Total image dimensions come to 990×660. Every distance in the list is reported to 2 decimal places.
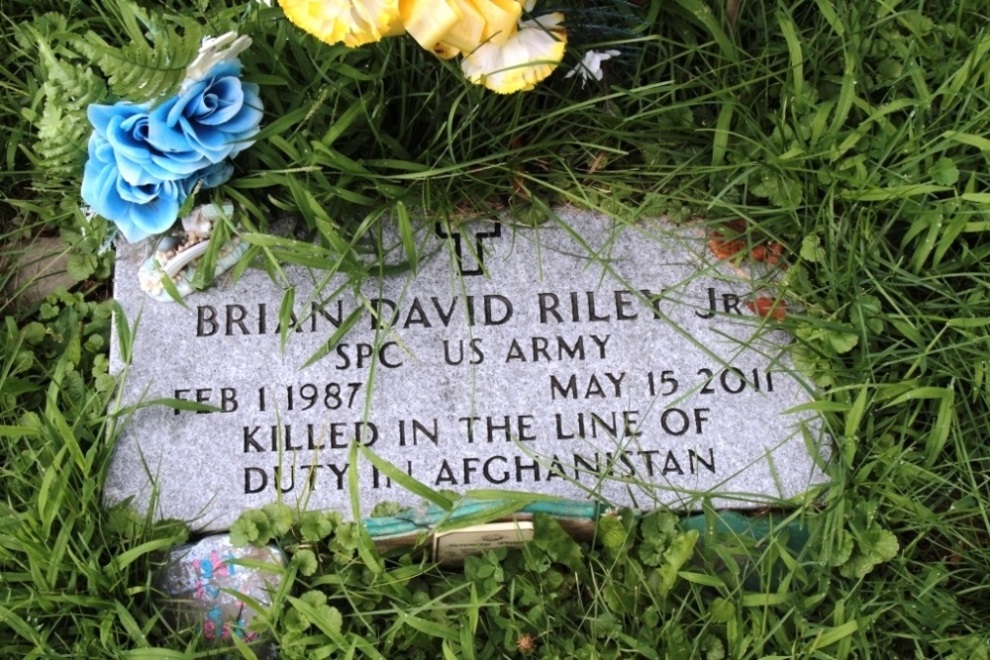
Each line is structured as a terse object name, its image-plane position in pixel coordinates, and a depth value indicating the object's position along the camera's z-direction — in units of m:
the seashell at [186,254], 1.79
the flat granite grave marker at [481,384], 1.74
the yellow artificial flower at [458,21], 1.43
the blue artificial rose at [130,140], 1.67
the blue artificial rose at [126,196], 1.70
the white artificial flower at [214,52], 1.61
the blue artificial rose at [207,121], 1.66
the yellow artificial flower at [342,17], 1.42
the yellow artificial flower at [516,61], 1.58
